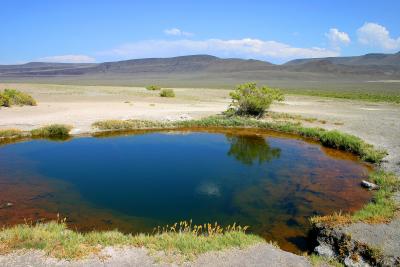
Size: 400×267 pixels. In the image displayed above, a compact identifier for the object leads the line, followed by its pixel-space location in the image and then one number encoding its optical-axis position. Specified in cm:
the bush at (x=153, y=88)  5395
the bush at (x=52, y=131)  2144
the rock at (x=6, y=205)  1138
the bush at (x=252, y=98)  2745
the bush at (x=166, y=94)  4186
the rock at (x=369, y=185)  1283
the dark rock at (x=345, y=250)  757
